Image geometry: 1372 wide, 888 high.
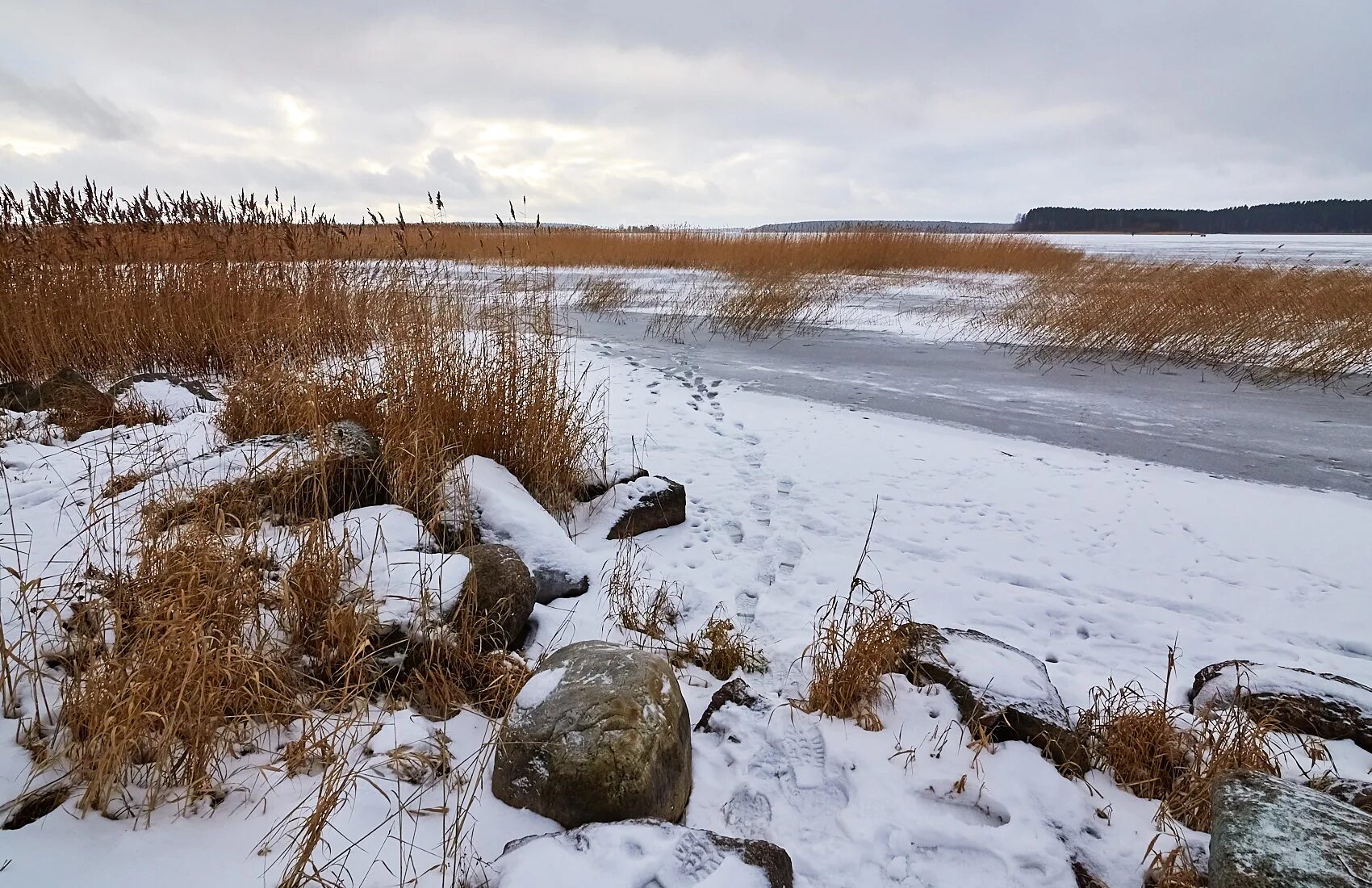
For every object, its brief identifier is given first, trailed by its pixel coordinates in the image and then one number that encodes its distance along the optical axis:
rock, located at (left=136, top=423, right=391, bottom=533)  2.51
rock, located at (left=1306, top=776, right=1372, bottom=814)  1.88
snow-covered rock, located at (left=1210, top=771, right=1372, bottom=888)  1.39
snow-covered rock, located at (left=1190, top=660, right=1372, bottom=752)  2.23
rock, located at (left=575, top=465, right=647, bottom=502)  4.02
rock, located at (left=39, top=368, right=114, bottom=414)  4.21
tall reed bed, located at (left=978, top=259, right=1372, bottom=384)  7.75
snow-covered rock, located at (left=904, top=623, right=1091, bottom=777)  2.12
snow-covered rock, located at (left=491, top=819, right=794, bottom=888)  1.48
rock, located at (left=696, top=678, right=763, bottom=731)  2.31
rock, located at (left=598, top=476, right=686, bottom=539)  3.77
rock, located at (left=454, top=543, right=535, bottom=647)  2.40
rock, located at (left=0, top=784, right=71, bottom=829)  1.40
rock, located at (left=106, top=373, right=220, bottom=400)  4.65
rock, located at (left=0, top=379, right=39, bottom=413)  4.37
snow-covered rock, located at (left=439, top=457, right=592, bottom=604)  2.94
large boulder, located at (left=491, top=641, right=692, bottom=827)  1.72
